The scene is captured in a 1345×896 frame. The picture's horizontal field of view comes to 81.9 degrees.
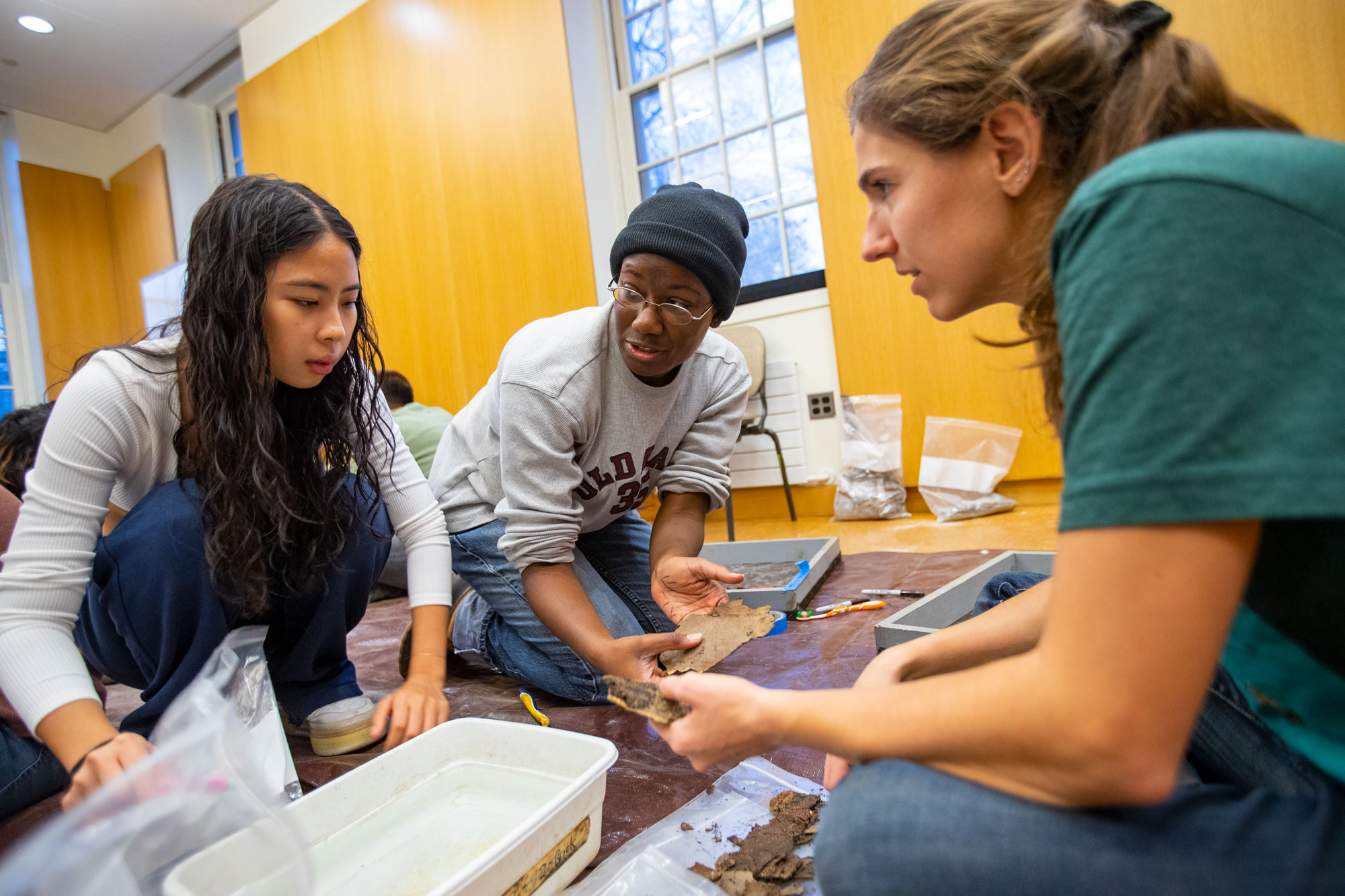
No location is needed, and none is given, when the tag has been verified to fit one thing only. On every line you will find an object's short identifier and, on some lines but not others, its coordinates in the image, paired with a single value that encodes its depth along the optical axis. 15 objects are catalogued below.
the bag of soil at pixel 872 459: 3.46
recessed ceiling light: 5.13
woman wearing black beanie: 1.38
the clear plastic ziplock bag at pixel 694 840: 0.89
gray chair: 3.69
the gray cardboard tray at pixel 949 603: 1.45
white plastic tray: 0.81
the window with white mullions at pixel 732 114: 3.81
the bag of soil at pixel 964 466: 3.22
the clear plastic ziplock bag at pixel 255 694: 1.14
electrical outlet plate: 3.69
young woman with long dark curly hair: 1.06
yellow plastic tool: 1.43
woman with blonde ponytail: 0.43
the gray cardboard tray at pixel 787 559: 1.96
